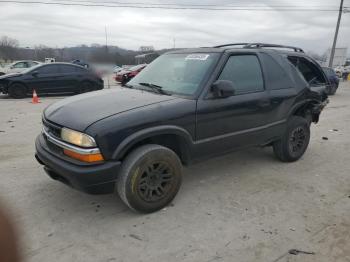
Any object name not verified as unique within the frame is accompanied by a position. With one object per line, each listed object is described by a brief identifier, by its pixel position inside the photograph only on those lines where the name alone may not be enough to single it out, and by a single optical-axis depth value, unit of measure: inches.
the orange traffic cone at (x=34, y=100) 430.6
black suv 121.1
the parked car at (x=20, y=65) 752.7
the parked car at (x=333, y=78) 653.3
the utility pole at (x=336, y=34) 1238.6
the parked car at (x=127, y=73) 698.3
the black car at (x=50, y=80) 482.3
